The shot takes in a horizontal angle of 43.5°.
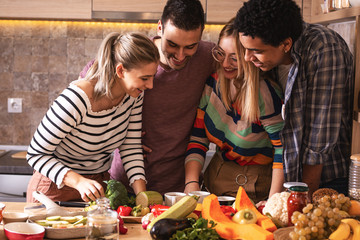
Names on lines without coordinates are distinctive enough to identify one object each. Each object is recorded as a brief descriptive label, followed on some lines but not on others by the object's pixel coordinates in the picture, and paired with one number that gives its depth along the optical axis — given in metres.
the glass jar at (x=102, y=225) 1.29
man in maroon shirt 2.11
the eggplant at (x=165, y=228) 1.31
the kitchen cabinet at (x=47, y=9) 3.21
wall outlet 3.60
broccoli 1.64
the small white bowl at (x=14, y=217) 1.45
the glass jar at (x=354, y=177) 1.64
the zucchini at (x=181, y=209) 1.41
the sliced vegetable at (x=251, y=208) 1.38
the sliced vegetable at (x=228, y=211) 1.47
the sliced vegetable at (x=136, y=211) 1.60
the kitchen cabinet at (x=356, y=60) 1.75
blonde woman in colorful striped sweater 1.92
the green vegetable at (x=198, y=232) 1.28
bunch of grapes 1.25
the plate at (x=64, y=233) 1.38
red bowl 1.33
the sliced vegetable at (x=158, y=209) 1.53
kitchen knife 1.71
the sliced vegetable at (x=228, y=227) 1.34
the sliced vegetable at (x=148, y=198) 1.66
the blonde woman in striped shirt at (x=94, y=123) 1.80
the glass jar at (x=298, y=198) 1.40
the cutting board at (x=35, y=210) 1.50
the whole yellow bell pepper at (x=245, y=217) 1.38
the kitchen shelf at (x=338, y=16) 1.77
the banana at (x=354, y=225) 1.29
